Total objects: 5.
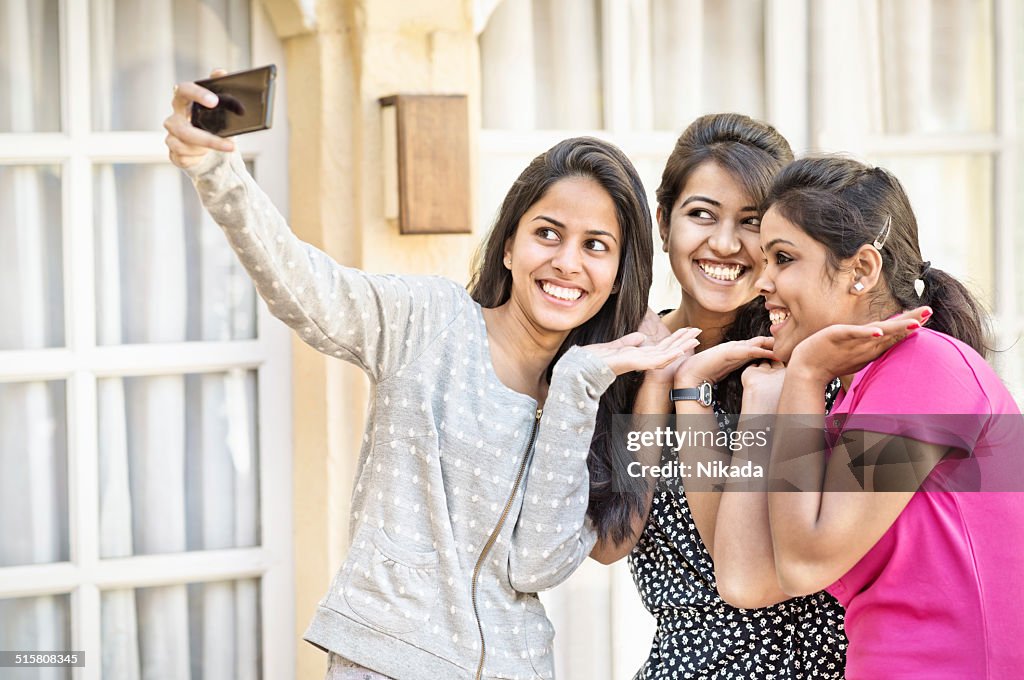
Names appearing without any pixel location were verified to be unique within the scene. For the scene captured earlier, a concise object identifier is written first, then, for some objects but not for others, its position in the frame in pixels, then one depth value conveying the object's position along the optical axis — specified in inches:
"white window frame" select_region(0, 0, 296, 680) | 223.9
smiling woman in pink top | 108.2
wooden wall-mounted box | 213.6
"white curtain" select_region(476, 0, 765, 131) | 241.8
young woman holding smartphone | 135.1
